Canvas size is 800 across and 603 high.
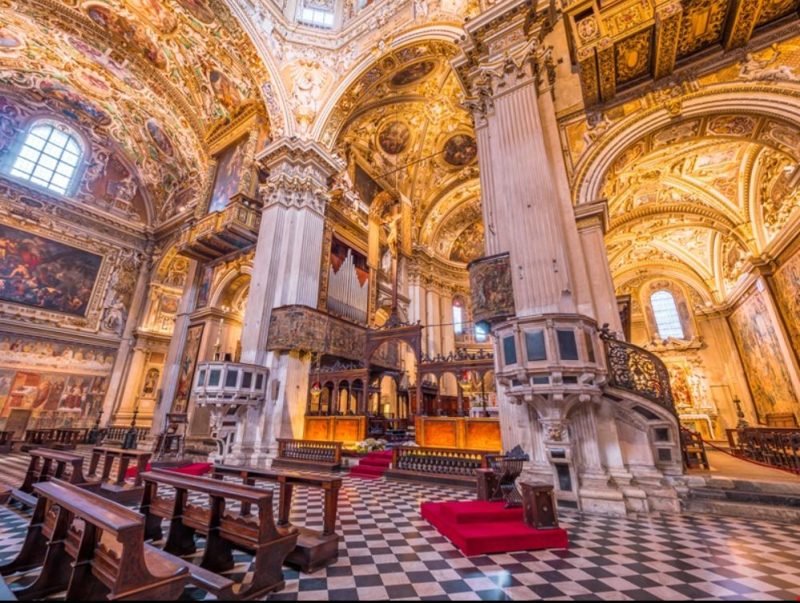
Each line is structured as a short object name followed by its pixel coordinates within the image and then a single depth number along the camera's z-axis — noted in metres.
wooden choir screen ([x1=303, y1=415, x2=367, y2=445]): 8.83
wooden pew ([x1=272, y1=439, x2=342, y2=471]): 7.52
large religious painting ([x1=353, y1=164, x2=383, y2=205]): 14.78
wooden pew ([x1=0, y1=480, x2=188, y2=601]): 1.71
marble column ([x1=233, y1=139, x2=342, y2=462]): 8.83
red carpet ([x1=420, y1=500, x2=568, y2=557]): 3.12
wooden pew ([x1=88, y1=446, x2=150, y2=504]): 4.30
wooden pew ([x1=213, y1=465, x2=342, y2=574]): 2.70
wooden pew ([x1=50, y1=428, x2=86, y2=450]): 11.27
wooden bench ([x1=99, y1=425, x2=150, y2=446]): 13.67
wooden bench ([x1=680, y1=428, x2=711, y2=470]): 6.11
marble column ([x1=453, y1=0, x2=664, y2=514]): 4.48
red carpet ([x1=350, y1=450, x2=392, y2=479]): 7.19
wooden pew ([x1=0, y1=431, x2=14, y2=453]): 10.27
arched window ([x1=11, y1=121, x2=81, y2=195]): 14.42
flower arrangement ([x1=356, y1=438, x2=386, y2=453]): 8.17
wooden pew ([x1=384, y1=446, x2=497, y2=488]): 6.09
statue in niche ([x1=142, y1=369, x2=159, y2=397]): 16.27
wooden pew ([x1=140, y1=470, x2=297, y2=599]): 2.29
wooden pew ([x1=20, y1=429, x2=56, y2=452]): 10.75
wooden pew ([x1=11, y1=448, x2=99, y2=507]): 3.71
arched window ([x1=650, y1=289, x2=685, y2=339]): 16.35
